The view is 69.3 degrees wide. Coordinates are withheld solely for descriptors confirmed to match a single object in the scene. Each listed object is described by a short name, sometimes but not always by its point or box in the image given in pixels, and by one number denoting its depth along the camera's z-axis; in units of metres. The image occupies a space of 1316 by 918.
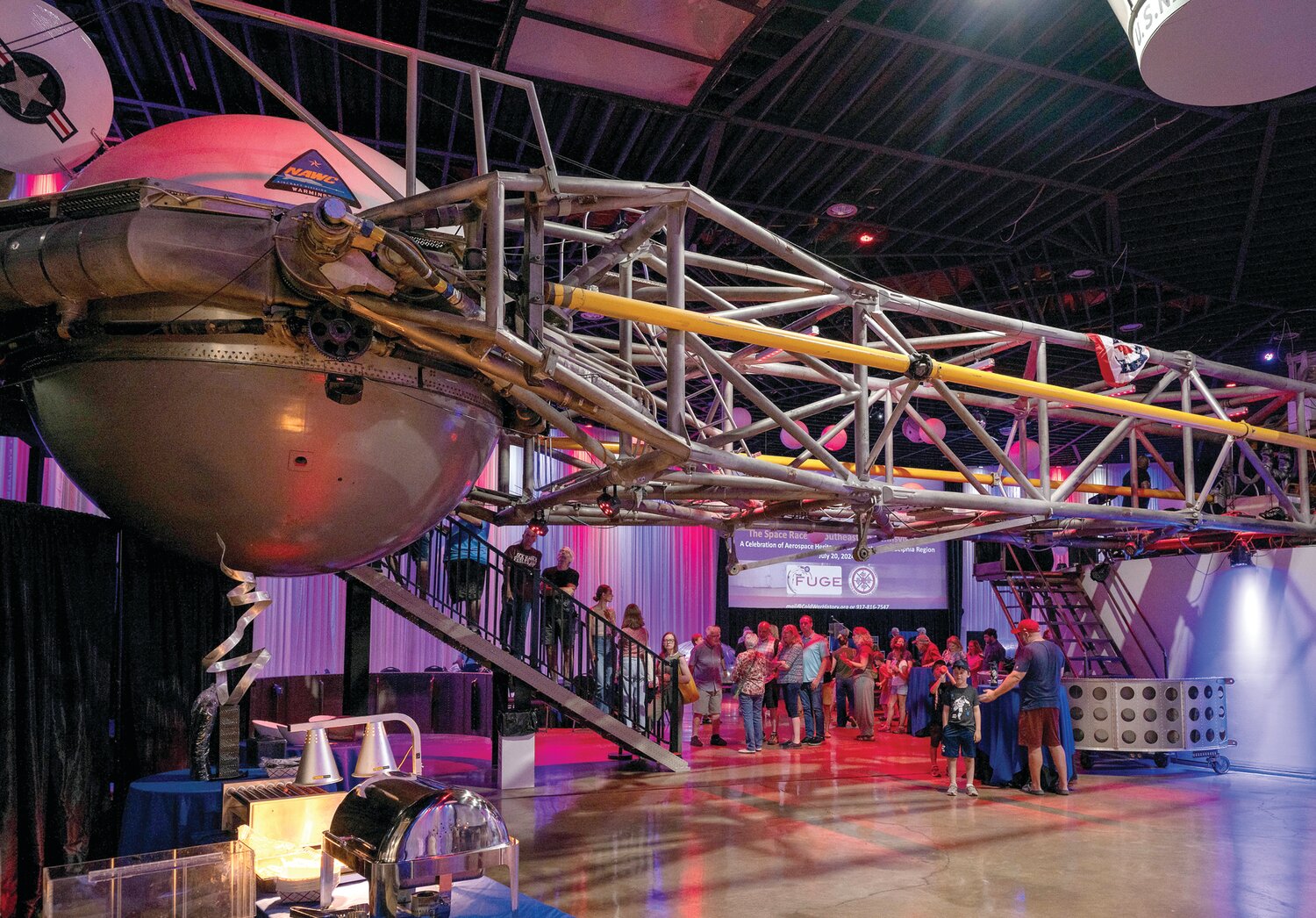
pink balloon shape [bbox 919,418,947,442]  11.56
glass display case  3.56
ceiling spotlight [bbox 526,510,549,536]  10.17
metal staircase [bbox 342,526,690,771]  11.61
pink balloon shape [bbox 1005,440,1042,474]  12.03
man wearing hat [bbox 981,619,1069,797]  11.62
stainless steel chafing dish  3.62
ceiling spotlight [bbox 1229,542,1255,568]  13.70
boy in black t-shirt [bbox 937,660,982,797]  11.71
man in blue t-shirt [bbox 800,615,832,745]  16.11
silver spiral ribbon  5.35
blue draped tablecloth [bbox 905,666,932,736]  16.48
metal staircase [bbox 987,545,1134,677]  15.67
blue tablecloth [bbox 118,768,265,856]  5.26
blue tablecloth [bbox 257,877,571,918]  4.12
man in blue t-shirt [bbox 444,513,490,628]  12.26
